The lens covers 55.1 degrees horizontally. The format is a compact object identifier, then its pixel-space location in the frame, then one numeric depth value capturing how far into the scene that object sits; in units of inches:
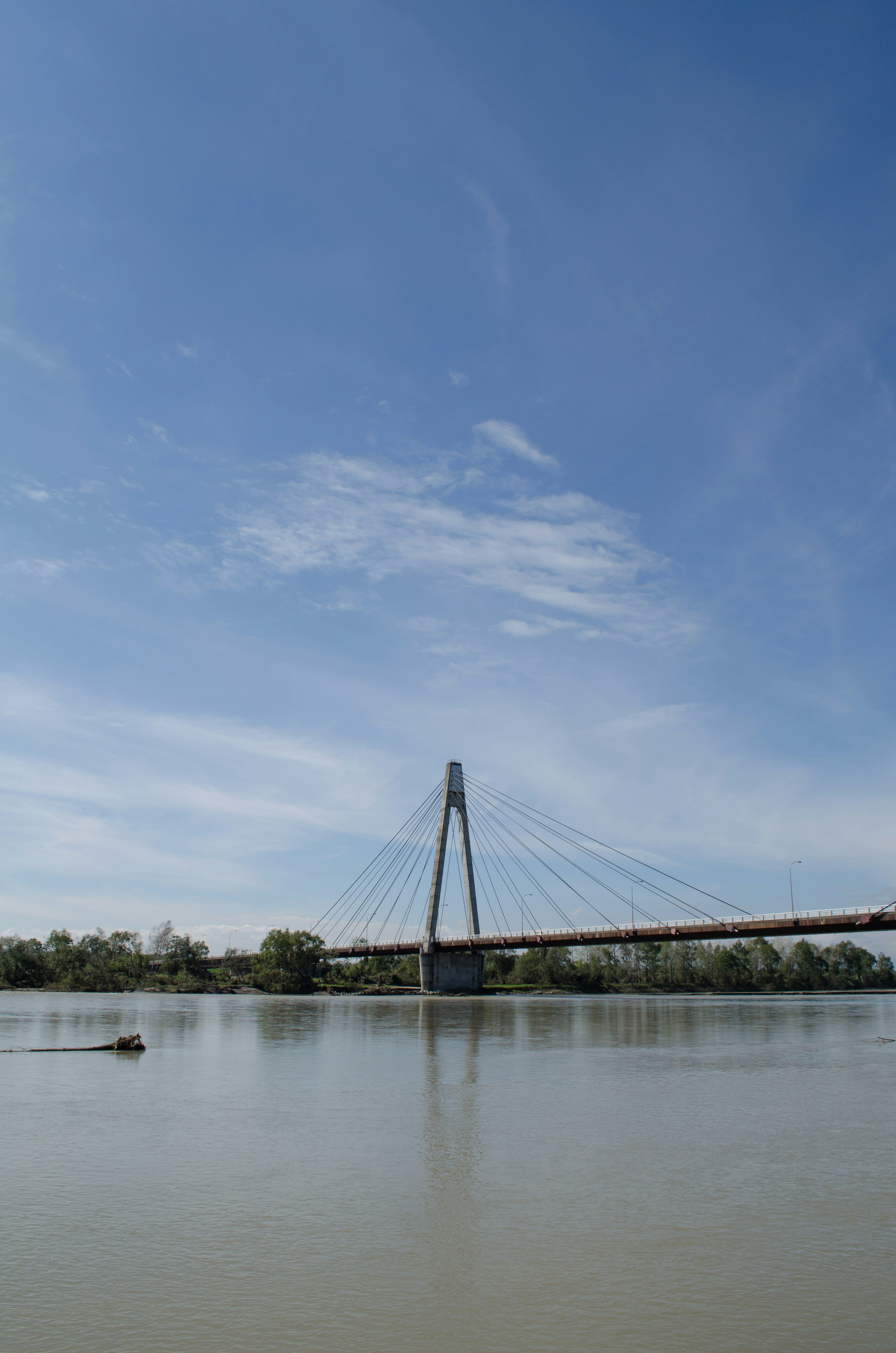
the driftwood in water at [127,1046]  1091.3
